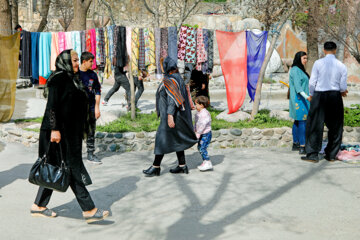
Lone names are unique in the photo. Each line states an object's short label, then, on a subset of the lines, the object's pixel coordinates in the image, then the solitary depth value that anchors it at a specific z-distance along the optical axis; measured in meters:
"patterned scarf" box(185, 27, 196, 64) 10.51
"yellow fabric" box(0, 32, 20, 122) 10.44
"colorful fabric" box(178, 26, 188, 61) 10.45
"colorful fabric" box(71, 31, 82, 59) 10.62
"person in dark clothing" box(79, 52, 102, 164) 7.23
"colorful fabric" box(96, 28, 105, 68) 10.46
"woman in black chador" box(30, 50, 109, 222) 4.93
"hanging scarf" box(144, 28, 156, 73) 10.41
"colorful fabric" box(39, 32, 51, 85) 10.64
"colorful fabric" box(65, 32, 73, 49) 10.65
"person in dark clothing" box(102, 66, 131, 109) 11.40
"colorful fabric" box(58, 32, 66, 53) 10.63
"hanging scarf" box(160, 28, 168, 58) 10.49
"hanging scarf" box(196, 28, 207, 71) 10.56
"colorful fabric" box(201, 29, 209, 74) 10.60
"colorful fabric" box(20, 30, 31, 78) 10.55
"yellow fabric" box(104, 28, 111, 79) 10.48
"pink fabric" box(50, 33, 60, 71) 10.64
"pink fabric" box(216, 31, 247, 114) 10.72
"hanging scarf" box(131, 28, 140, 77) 10.37
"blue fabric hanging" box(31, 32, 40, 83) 10.63
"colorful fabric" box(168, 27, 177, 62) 10.45
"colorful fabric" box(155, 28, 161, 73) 10.46
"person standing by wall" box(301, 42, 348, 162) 7.68
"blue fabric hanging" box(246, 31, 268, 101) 10.68
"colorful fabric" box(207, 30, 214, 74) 10.74
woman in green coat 8.28
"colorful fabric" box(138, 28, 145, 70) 10.40
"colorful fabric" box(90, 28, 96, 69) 10.53
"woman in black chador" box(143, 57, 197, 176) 6.78
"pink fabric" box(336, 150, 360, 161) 7.95
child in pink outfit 7.22
